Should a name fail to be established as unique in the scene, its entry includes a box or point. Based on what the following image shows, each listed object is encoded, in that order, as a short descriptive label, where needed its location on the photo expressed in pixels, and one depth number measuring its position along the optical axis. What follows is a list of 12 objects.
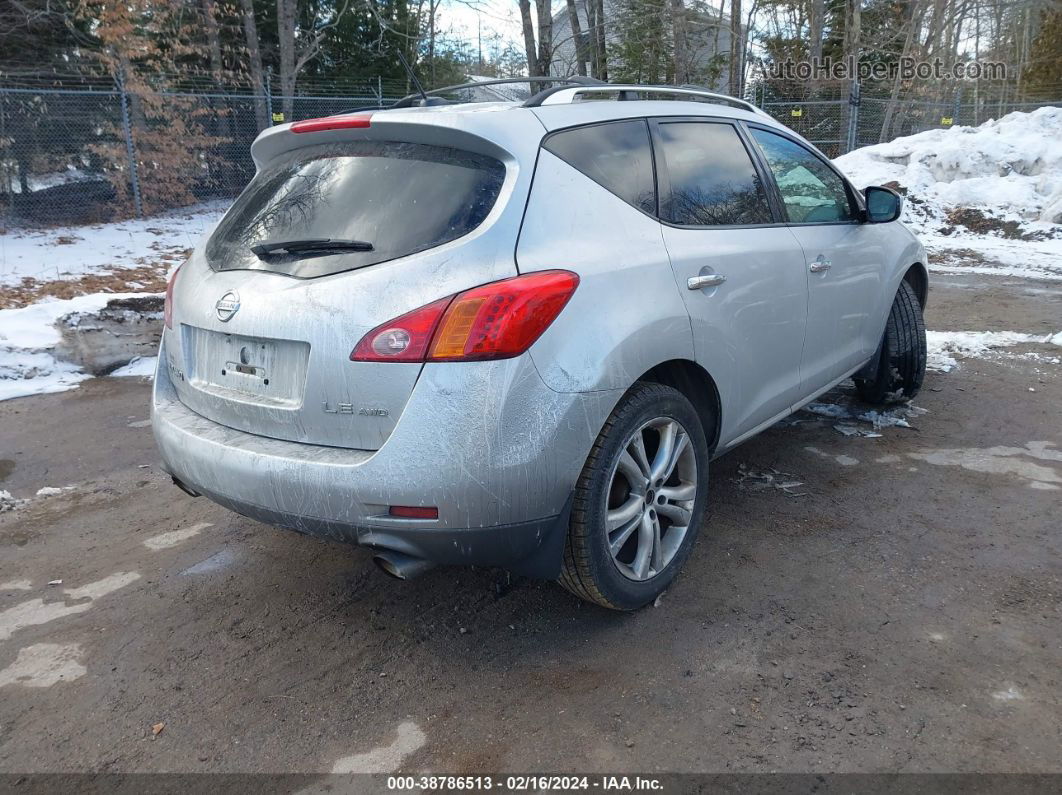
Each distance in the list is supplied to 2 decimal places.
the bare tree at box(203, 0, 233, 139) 16.73
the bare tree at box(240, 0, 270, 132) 17.56
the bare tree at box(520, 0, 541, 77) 16.73
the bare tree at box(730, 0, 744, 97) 23.14
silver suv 2.40
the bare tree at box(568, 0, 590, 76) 20.71
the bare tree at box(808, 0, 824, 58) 23.08
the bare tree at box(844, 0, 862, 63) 22.39
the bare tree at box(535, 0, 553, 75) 13.57
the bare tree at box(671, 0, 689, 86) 18.57
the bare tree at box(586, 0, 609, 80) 22.59
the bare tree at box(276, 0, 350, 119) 17.66
